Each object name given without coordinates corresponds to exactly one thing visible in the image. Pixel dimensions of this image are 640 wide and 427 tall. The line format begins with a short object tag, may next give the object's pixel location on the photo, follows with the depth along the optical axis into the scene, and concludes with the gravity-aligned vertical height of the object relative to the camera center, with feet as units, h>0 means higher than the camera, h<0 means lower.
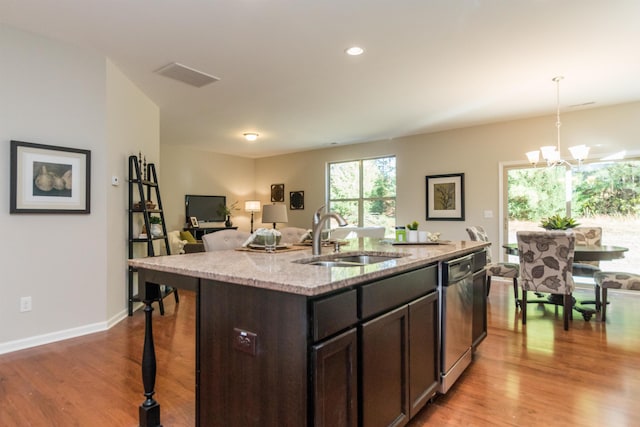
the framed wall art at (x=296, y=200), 27.17 +1.16
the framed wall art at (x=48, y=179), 9.37 +1.01
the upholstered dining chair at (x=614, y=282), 11.28 -2.12
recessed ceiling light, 10.32 +4.77
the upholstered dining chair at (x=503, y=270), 13.41 -2.05
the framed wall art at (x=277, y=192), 28.37 +1.80
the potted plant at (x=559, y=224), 12.91 -0.31
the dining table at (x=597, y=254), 11.39 -1.22
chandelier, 12.79 +2.27
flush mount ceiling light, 20.89 +4.71
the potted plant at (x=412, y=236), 9.05 -0.52
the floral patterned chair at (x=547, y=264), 11.00 -1.52
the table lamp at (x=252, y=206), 28.09 +0.72
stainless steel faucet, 6.50 -0.18
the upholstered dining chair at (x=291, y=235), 10.30 -0.57
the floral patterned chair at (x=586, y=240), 13.88 -0.99
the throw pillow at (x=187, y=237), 22.79 -1.37
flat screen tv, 25.41 +0.60
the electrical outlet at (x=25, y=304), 9.53 -2.35
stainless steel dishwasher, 6.75 -2.07
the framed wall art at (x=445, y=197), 19.86 +1.04
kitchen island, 3.95 -1.57
